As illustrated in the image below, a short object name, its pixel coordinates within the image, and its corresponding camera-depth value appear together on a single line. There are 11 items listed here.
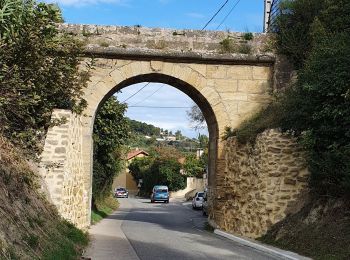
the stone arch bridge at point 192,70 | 16.83
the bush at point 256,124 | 14.80
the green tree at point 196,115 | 30.52
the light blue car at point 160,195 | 50.78
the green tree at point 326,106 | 11.07
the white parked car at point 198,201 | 37.12
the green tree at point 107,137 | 24.94
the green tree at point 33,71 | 9.89
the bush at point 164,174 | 65.06
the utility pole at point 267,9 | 27.44
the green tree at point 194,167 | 66.63
